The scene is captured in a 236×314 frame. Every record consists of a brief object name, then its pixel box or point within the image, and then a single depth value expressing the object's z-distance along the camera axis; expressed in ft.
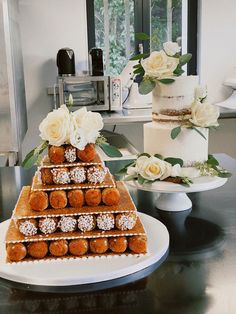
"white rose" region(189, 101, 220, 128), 3.77
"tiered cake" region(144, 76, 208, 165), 3.87
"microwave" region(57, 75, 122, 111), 9.84
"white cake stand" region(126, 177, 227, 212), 3.57
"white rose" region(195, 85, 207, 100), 3.90
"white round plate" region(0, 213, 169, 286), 2.53
